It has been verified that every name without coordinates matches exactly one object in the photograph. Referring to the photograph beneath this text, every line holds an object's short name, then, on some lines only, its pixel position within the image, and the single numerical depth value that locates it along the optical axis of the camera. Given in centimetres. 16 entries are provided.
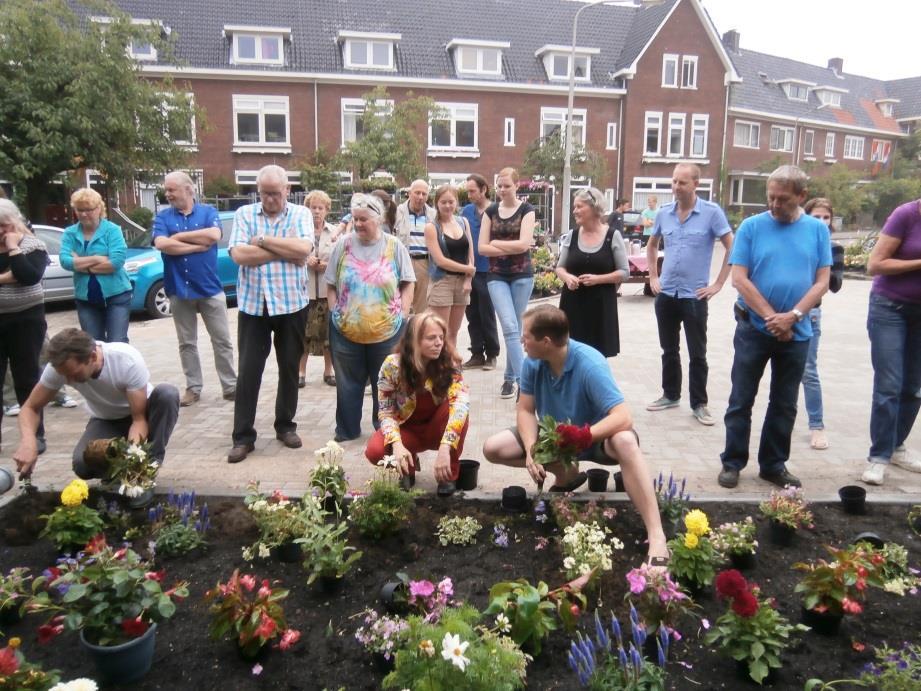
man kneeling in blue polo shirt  327
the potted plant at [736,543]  304
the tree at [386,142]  2589
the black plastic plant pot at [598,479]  386
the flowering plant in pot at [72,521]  315
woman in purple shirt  429
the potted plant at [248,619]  245
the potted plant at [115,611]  240
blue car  1073
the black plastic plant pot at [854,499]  358
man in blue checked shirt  488
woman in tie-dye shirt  500
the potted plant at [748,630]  232
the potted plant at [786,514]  327
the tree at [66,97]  1428
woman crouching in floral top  380
